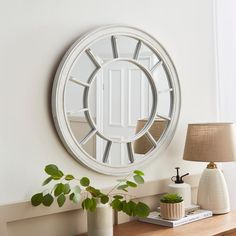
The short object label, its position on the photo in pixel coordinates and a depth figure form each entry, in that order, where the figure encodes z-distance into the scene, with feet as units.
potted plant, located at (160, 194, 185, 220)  7.52
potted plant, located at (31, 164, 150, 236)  6.41
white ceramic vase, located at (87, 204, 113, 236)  6.71
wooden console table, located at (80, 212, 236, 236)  7.17
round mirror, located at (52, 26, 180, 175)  7.07
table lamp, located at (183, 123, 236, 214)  8.00
